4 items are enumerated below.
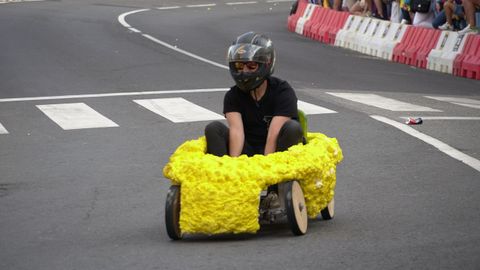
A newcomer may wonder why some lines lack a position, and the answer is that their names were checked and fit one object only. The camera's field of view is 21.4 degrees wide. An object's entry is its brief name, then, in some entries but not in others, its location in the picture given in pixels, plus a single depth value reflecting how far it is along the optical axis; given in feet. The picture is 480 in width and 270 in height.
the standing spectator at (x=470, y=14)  75.25
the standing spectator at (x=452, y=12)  79.36
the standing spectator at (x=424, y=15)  82.89
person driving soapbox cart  30.89
